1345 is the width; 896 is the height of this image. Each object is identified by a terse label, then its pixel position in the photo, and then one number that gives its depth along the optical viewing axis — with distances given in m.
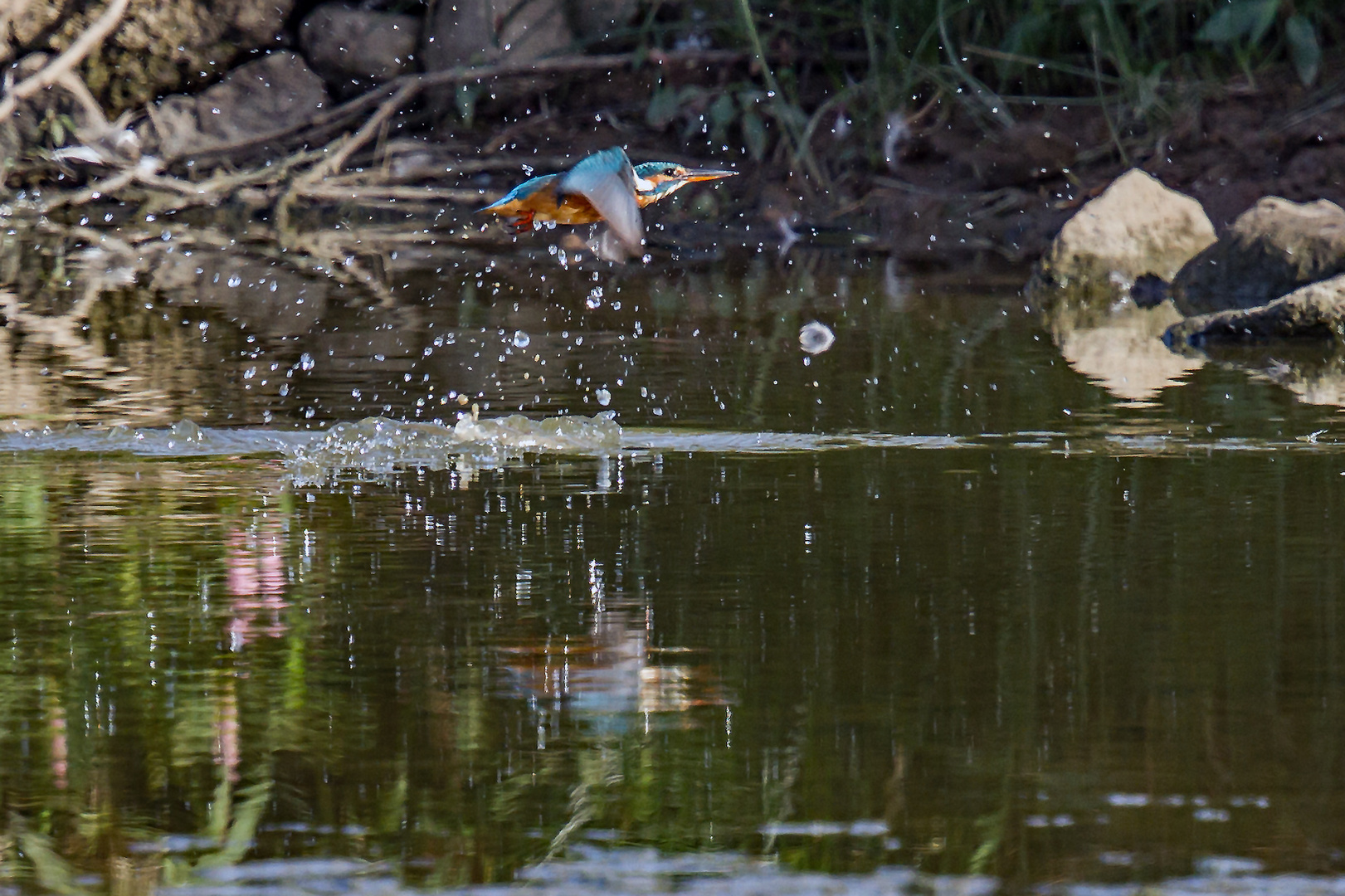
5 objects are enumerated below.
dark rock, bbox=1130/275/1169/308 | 20.19
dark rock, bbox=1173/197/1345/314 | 18.95
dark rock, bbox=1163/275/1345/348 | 16.33
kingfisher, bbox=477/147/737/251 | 11.11
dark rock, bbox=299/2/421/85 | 32.28
